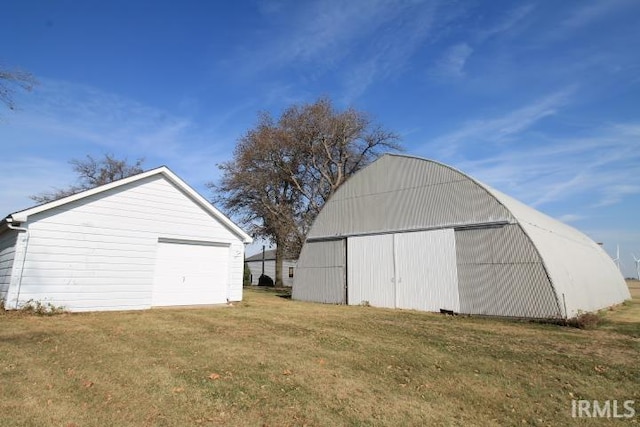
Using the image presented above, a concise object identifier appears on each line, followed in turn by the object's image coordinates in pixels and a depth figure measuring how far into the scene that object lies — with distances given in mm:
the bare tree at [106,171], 43250
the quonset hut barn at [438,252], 14422
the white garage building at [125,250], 12641
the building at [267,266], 58469
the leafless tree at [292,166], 35394
